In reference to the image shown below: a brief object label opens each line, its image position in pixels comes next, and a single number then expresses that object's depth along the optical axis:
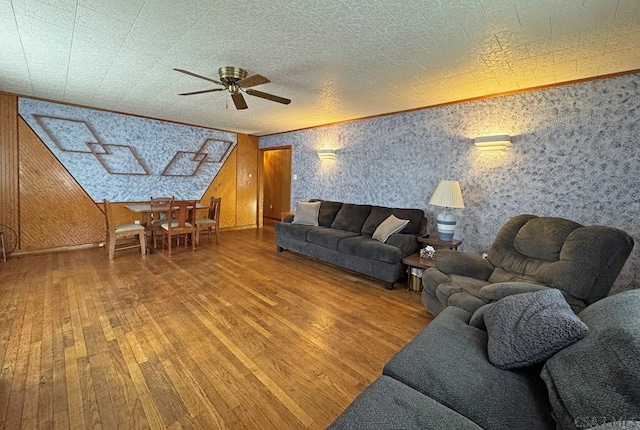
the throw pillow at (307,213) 4.89
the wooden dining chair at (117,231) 4.18
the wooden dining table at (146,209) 4.53
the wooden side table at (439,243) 3.44
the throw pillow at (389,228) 3.77
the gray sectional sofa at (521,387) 0.86
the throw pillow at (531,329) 1.14
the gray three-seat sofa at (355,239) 3.47
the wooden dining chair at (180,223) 4.57
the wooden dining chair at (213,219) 5.25
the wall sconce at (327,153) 5.28
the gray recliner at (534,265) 1.82
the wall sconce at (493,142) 3.24
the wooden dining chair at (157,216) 4.66
